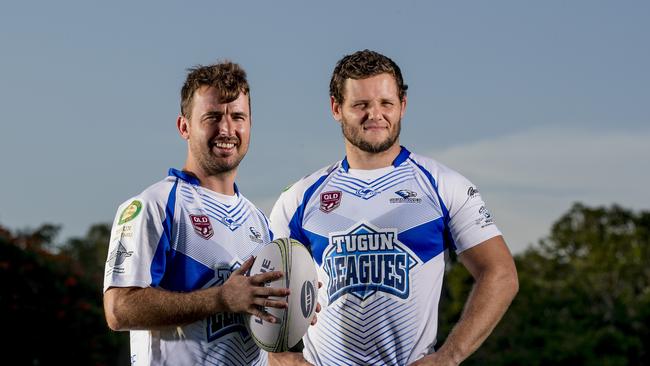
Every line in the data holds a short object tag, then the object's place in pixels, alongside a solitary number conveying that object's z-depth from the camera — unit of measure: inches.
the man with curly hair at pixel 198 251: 223.0
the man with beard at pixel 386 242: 247.8
